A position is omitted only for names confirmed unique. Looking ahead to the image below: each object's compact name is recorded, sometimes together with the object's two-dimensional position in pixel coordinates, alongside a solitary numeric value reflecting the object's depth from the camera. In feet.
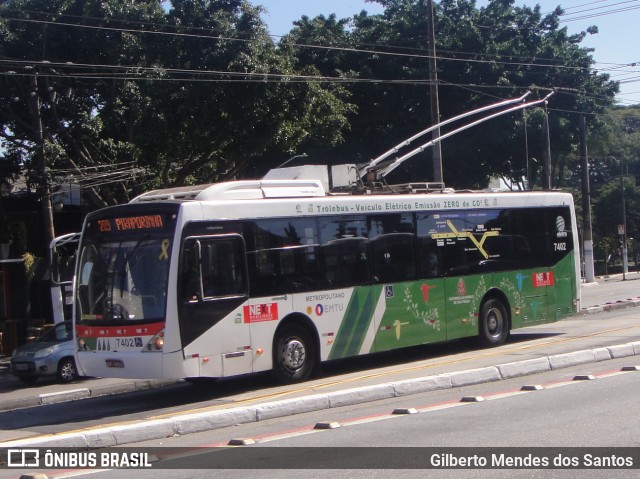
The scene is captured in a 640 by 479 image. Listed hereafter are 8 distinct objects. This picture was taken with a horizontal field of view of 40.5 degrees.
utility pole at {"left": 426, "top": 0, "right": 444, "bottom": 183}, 79.51
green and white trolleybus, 42.32
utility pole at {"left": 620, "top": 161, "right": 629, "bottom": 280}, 162.20
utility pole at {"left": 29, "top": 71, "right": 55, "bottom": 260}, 74.90
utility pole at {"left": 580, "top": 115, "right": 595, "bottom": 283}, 140.97
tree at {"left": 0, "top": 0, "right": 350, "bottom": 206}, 79.77
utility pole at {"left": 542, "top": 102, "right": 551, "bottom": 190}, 112.29
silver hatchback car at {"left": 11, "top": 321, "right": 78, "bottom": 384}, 65.21
